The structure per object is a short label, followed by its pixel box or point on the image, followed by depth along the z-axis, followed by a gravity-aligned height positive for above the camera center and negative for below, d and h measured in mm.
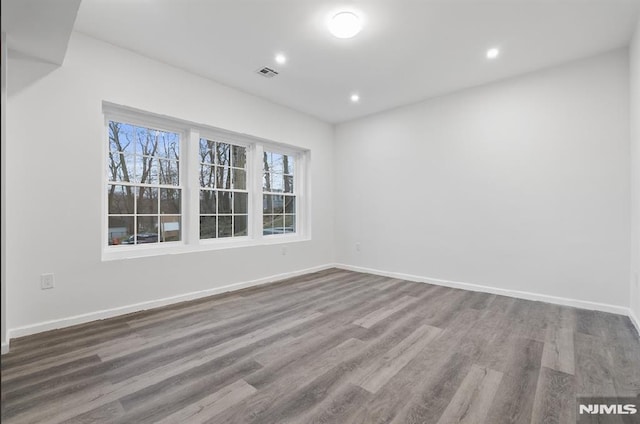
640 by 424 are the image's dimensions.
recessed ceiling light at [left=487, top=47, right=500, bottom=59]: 3092 +1702
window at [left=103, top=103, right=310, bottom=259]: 3244 +329
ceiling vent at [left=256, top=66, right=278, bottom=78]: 3500 +1704
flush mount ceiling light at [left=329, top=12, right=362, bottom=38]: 2551 +1681
